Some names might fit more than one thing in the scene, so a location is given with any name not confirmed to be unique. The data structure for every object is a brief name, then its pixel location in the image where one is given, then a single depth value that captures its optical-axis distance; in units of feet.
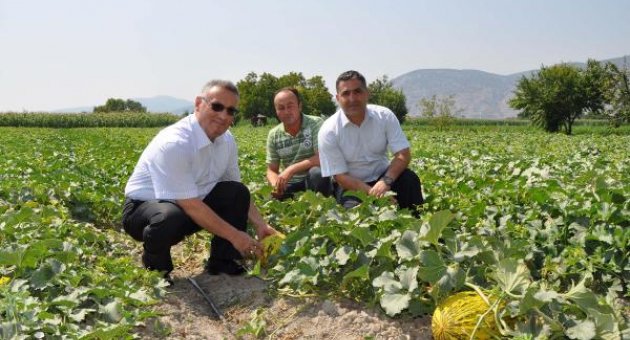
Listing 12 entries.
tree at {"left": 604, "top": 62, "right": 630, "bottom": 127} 121.29
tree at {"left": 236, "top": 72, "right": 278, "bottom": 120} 229.04
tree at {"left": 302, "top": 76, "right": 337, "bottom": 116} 211.20
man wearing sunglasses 12.89
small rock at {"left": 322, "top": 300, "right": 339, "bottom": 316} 11.15
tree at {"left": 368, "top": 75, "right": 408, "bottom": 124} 215.51
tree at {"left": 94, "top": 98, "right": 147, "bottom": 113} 438.81
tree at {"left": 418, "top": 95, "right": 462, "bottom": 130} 140.05
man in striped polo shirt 18.94
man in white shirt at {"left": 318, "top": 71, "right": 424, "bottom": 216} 16.96
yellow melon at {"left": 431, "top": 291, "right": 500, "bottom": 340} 9.09
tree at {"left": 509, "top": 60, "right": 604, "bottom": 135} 138.92
